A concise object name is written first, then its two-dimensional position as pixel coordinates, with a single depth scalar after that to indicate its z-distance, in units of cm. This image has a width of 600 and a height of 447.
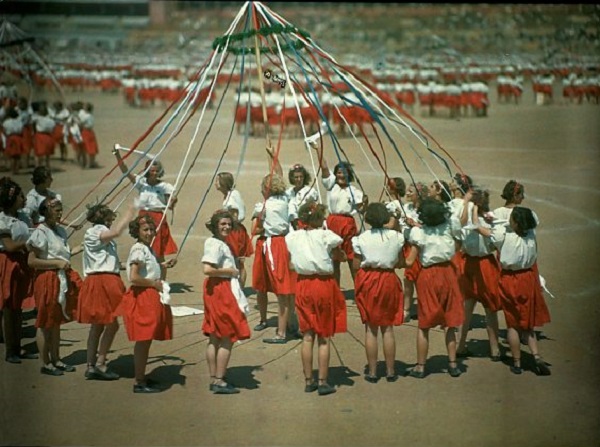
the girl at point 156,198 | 827
